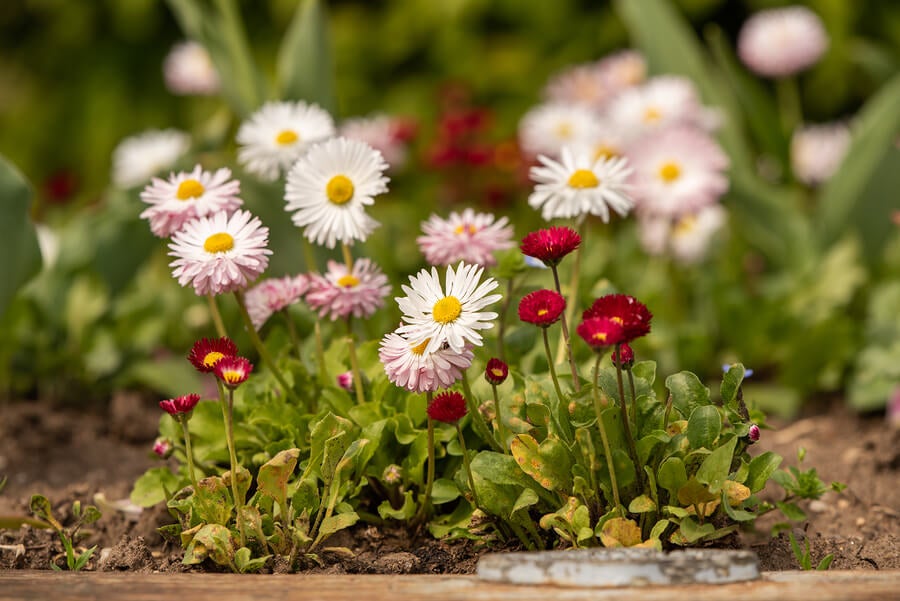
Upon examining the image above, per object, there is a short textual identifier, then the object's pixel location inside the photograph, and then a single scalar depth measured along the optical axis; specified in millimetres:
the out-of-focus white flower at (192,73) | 2222
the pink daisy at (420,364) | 1265
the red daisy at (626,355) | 1271
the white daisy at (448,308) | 1255
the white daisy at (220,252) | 1290
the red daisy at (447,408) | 1265
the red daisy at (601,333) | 1221
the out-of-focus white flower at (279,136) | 1424
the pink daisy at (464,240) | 1352
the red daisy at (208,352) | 1268
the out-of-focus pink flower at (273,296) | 1362
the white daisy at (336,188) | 1341
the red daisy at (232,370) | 1251
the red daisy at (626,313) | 1229
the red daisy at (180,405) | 1263
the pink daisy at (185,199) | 1336
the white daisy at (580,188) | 1348
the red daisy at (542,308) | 1243
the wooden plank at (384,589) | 1224
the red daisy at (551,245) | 1260
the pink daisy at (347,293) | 1352
